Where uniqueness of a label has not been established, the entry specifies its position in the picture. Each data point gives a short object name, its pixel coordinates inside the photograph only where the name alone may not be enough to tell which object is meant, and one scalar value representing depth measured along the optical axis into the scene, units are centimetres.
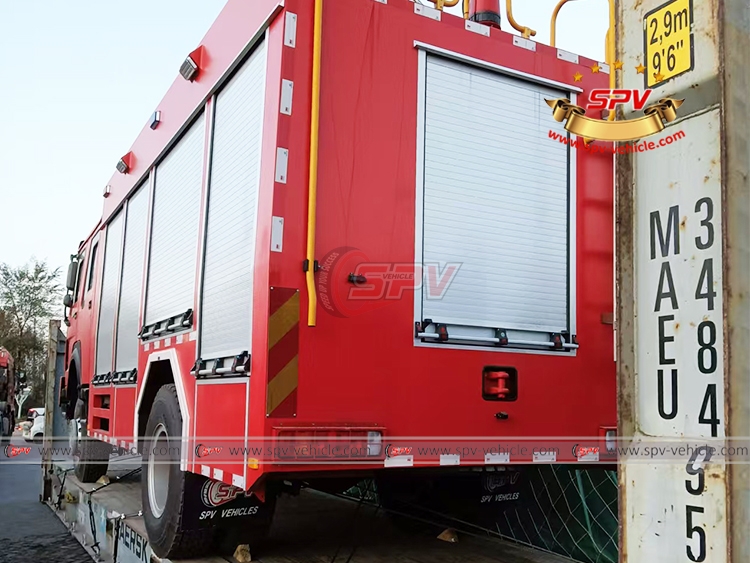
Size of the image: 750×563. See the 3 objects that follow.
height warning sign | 200
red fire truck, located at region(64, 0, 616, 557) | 349
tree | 3588
